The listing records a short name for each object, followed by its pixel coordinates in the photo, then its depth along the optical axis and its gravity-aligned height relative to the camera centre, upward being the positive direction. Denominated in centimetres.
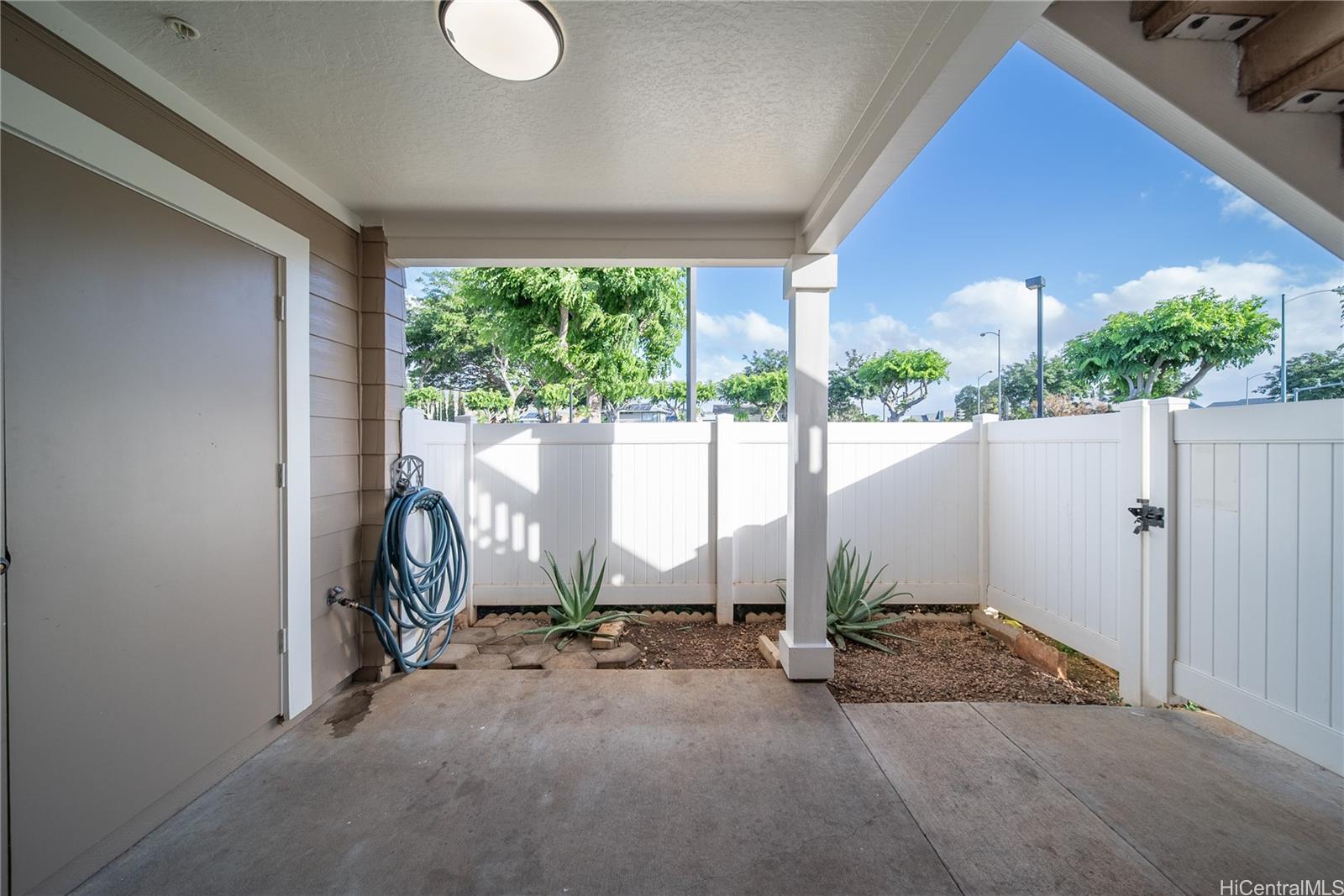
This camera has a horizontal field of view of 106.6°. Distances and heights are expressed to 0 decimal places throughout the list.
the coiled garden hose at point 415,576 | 260 -73
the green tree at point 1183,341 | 1213 +269
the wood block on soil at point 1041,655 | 277 -120
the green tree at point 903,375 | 1727 +257
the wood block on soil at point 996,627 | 317 -119
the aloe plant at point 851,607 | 318 -105
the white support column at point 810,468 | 265 -11
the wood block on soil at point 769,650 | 292 -123
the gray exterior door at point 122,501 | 130 -18
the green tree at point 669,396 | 1014 +115
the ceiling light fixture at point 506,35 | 129 +113
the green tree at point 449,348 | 1672 +362
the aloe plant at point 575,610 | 329 -109
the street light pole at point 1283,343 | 545 +118
